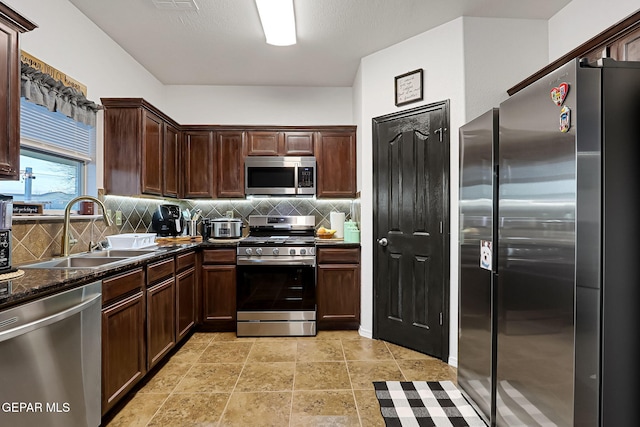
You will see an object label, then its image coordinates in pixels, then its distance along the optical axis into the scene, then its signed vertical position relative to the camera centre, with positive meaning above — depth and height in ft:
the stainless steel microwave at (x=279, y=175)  12.63 +1.47
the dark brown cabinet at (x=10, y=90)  5.15 +1.96
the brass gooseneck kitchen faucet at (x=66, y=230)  7.37 -0.37
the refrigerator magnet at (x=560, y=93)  4.10 +1.53
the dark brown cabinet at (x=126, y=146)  9.52 +1.97
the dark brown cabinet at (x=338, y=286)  11.23 -2.45
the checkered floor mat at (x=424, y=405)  6.38 -3.99
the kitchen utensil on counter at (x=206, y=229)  12.97 -0.60
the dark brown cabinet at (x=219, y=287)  11.16 -2.47
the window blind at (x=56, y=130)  7.16 +2.01
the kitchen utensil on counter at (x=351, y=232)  11.54 -0.65
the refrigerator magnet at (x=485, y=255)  5.86 -0.73
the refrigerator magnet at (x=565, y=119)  4.07 +1.18
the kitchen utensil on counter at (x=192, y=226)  12.59 -0.48
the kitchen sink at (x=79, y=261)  7.04 -1.08
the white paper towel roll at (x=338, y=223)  12.81 -0.36
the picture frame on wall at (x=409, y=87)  9.51 +3.73
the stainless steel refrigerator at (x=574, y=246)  3.94 -0.41
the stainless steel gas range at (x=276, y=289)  10.98 -2.51
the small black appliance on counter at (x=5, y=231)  5.19 -0.28
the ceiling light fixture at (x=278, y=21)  7.89 +4.98
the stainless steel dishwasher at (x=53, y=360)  4.25 -2.15
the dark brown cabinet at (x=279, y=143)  12.87 +2.75
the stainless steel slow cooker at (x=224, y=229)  12.24 -0.57
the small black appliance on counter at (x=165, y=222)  11.54 -0.30
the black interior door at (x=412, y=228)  9.08 -0.41
